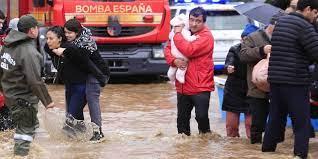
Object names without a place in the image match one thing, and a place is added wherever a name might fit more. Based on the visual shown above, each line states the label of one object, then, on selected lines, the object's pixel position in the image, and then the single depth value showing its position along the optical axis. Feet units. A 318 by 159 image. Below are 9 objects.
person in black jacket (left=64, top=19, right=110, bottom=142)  53.53
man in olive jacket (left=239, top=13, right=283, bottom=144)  50.40
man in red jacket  51.77
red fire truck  95.76
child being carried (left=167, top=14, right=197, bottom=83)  52.31
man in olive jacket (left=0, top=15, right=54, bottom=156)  45.04
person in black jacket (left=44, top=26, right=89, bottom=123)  53.24
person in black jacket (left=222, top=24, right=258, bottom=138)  54.12
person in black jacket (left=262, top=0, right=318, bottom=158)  44.06
